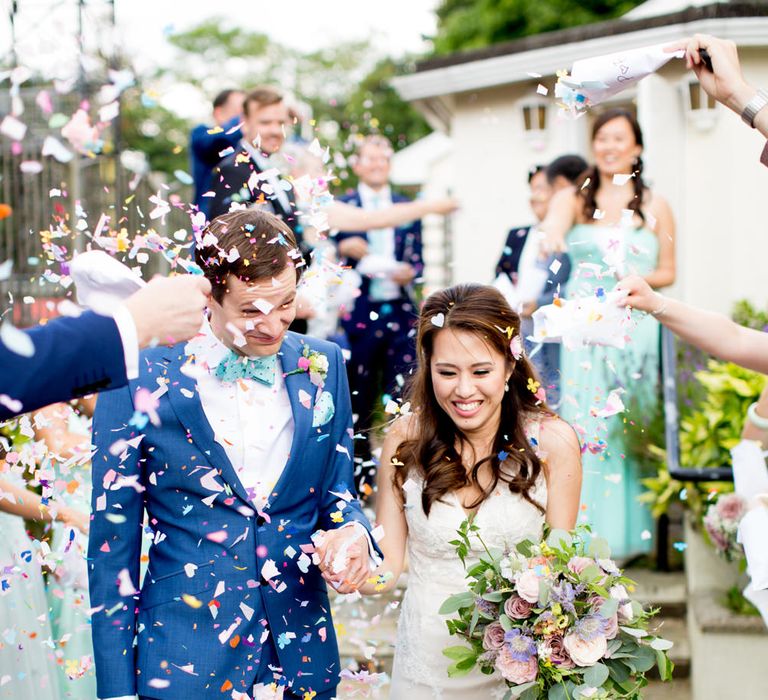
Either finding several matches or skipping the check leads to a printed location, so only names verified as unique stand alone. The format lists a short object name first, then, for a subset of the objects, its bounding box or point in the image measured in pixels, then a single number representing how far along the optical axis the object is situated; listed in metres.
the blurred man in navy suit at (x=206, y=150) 5.71
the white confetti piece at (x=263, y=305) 3.15
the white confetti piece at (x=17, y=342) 2.40
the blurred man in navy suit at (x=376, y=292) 7.36
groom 3.11
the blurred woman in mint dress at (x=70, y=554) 4.45
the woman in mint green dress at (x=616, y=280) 6.11
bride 3.57
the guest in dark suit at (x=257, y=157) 5.18
